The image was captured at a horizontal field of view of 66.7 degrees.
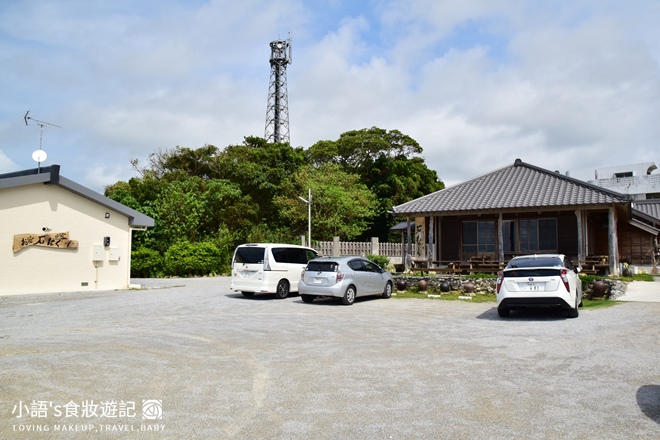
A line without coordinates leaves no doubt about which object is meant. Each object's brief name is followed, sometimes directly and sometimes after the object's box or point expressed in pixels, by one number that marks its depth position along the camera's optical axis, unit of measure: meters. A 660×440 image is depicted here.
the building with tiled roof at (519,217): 20.52
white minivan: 17.05
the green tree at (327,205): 38.72
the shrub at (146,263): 29.58
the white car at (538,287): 11.61
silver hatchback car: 15.34
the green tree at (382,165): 44.16
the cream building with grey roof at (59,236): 19.08
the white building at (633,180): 49.72
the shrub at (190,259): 29.50
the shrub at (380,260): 25.99
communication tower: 60.81
